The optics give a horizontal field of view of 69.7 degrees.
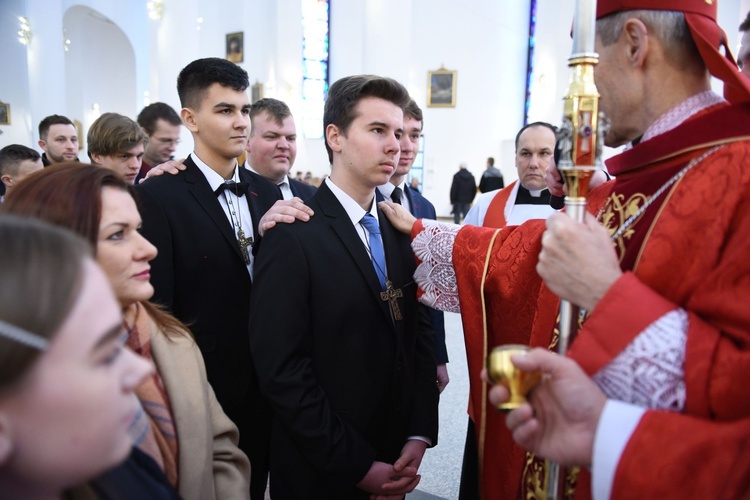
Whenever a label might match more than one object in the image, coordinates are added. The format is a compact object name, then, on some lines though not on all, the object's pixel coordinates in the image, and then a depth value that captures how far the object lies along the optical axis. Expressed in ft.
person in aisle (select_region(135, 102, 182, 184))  14.53
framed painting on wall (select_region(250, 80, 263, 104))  52.24
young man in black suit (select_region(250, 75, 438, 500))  5.67
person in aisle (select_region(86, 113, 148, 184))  11.93
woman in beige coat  4.38
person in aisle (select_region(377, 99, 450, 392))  11.12
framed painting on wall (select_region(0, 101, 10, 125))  50.85
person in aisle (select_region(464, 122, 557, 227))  11.79
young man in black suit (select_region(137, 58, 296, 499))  7.24
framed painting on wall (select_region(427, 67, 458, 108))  58.13
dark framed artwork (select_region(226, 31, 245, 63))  53.11
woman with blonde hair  2.39
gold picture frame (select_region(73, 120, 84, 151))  52.26
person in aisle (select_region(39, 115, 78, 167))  16.63
